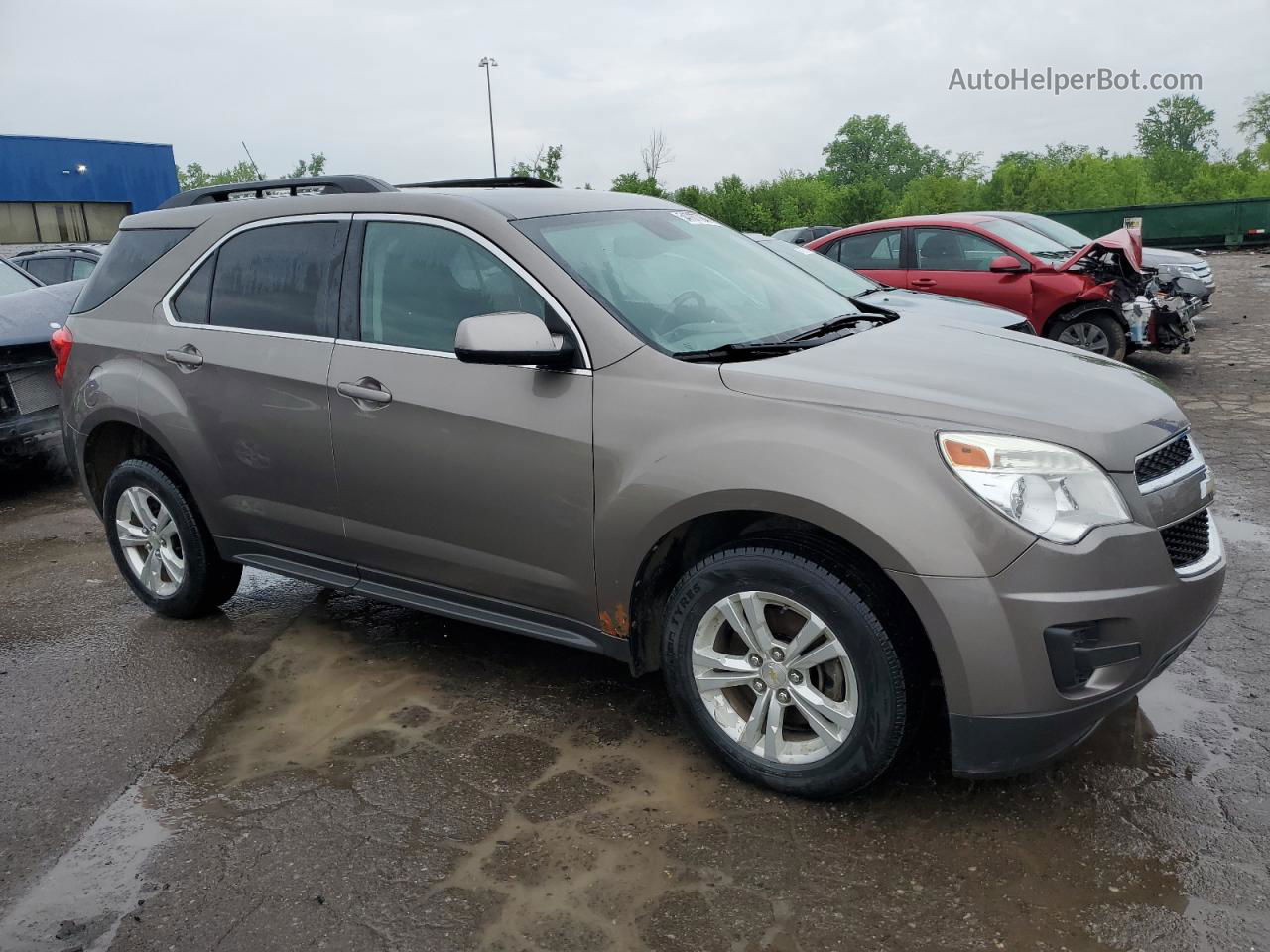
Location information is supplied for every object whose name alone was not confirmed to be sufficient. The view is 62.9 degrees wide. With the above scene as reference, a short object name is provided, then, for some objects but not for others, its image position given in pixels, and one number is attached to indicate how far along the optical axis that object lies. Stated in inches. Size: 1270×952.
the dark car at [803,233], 1037.4
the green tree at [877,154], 3892.7
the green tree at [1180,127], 3484.3
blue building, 1670.8
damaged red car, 370.0
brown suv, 104.6
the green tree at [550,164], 1722.4
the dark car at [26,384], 265.1
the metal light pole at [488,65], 2006.6
